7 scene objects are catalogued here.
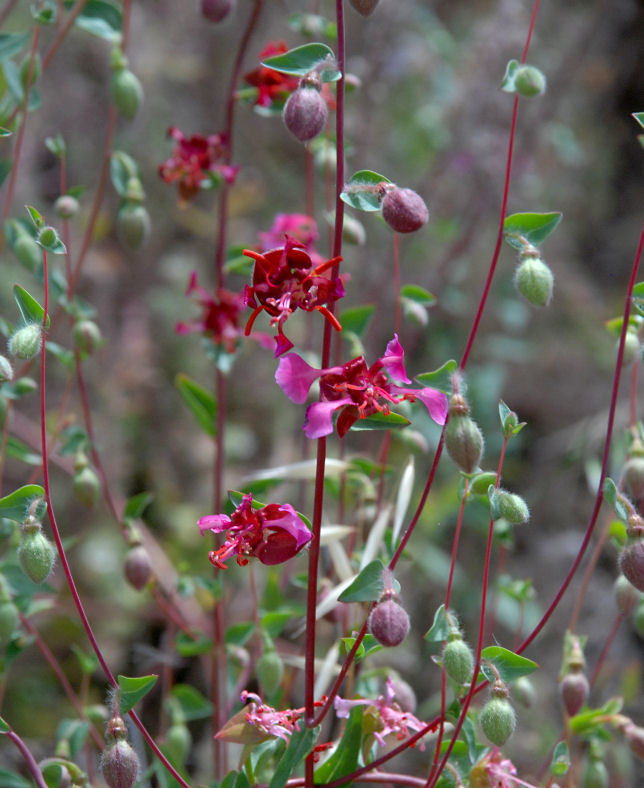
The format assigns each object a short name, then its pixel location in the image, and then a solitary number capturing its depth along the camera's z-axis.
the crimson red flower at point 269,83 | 0.57
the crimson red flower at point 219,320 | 0.59
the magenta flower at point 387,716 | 0.51
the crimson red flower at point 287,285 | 0.48
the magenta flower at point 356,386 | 0.48
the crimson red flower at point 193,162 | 0.58
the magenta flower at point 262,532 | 0.49
